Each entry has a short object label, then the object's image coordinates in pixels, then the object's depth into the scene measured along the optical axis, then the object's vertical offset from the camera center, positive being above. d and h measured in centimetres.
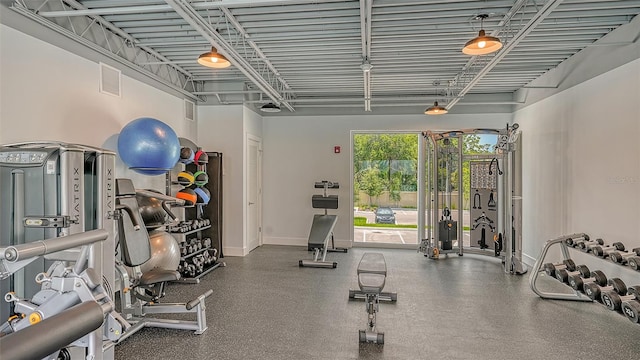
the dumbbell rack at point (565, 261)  432 -115
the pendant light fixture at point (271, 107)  615 +126
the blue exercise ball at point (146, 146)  388 +37
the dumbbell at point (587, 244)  395 -78
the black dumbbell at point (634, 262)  321 -80
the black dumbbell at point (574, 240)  425 -78
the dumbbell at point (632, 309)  304 -118
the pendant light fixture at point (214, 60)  365 +127
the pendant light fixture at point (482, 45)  315 +122
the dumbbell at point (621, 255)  341 -79
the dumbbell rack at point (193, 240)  511 -100
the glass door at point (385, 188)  764 -23
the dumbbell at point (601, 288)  346 -115
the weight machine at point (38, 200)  262 -16
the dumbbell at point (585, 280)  371 -113
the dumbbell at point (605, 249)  369 -78
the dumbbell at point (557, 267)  418 -109
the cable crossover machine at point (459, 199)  649 -42
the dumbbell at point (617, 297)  323 -115
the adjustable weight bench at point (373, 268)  362 -96
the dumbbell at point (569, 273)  393 -112
